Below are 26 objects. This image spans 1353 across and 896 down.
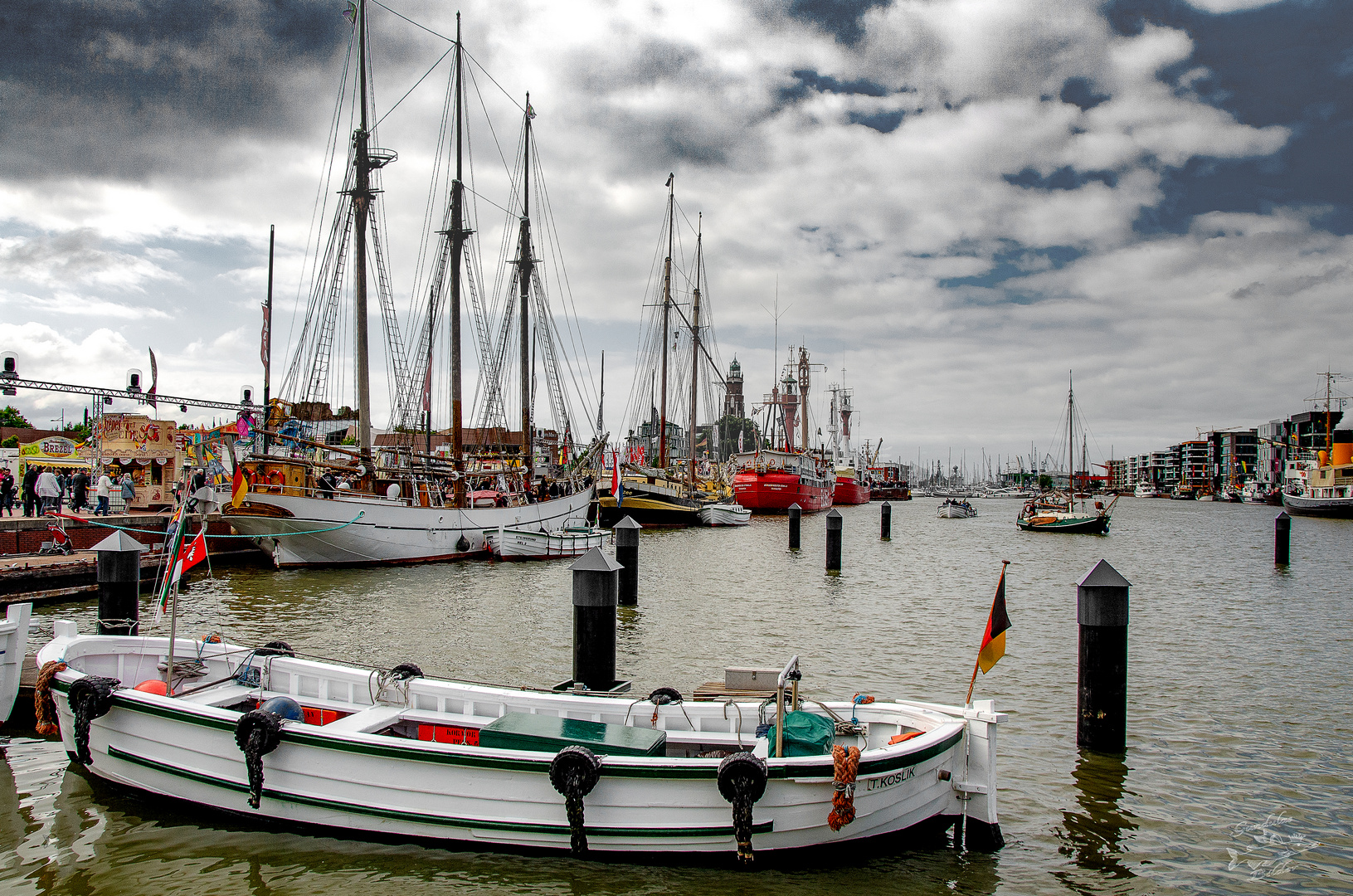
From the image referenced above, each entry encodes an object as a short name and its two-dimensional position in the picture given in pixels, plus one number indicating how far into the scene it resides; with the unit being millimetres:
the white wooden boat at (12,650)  9492
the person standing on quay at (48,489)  24219
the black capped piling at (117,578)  12719
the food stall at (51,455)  36156
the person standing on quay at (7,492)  28719
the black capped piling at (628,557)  19984
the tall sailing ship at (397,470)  26172
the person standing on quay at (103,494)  25156
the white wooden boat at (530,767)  6430
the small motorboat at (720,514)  53812
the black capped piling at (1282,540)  31531
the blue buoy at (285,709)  7684
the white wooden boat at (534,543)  30031
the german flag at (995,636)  7895
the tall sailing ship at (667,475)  52219
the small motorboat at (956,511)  77938
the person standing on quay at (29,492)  26834
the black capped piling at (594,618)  10688
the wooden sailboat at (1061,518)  49188
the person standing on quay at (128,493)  28641
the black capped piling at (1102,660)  8781
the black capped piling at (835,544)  29172
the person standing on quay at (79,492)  27109
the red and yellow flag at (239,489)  24078
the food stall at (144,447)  30516
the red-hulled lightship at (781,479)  71000
